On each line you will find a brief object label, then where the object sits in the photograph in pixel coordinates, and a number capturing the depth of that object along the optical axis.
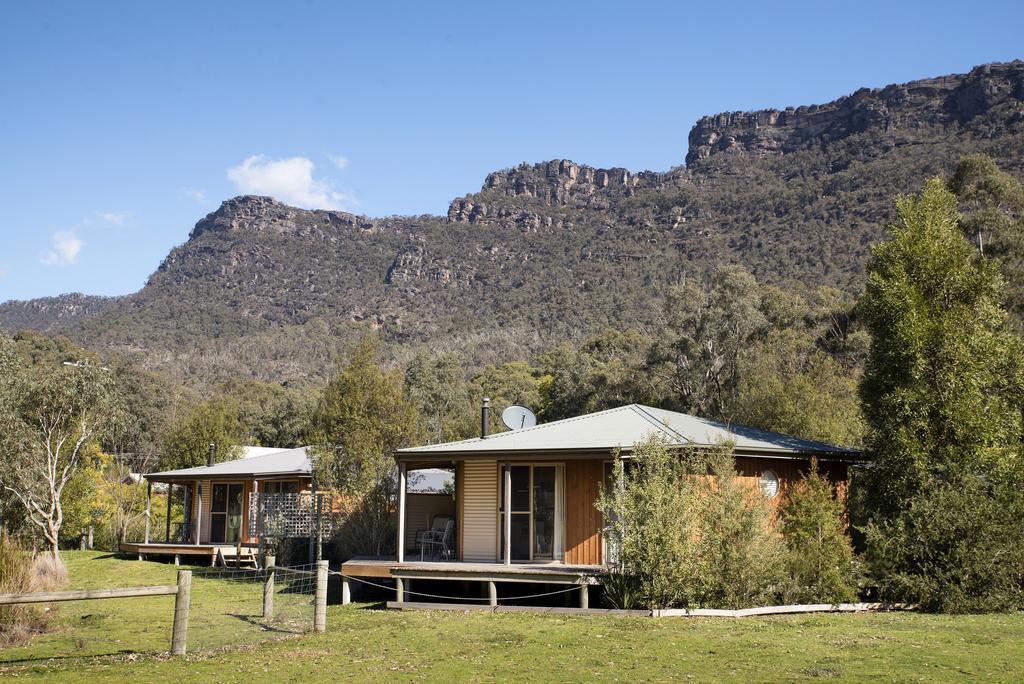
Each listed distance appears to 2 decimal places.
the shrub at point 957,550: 14.38
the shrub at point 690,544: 13.76
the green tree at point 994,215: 27.41
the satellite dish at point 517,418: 21.38
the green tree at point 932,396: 14.86
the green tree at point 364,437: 21.20
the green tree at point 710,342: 40.31
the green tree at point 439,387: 56.51
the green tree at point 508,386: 59.12
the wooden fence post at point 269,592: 14.32
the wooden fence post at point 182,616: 11.30
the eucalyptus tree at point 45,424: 23.75
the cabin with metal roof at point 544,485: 15.88
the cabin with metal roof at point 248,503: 22.45
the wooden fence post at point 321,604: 13.06
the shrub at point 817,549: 14.78
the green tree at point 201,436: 37.56
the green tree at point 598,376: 42.97
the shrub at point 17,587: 12.57
